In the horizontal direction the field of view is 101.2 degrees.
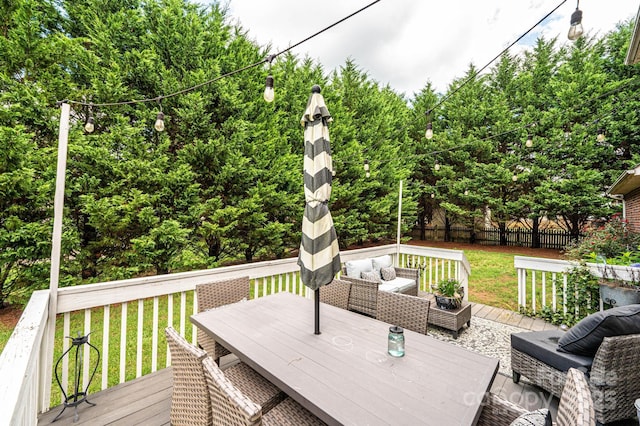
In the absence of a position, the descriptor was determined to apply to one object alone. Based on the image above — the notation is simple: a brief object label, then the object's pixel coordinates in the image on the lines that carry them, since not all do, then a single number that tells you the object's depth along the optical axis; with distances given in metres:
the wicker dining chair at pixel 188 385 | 1.38
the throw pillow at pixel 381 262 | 4.77
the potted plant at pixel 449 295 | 3.62
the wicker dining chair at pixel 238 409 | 1.00
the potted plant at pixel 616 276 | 3.03
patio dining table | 1.18
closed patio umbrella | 2.02
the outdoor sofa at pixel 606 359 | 1.88
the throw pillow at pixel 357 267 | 4.47
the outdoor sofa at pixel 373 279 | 3.60
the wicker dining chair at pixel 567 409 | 0.89
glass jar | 1.63
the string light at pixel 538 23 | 2.11
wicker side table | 3.50
